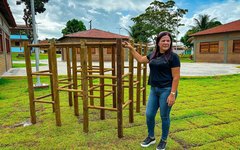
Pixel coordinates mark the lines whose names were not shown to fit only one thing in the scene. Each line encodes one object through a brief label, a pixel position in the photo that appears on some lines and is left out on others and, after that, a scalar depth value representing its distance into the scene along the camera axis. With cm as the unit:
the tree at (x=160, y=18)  2966
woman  236
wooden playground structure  298
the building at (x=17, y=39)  4472
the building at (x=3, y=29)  907
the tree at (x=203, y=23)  3194
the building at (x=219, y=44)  1933
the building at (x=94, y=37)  2221
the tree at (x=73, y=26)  4684
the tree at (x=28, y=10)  3070
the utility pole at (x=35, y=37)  666
